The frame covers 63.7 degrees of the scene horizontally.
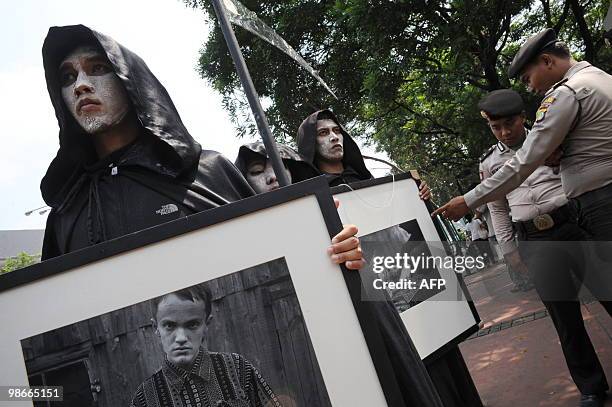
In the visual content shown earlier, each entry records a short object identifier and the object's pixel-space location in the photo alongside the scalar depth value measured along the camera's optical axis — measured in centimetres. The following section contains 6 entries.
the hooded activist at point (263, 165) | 340
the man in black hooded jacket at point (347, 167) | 285
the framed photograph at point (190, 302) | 136
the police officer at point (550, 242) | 274
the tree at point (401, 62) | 832
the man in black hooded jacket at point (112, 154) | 194
